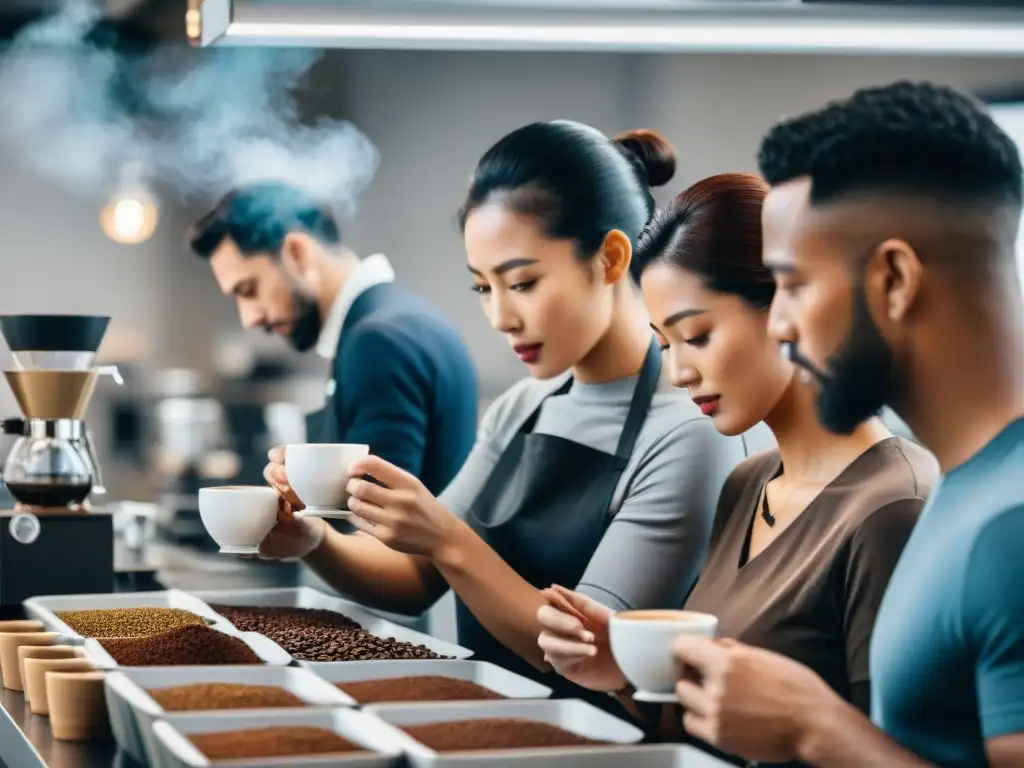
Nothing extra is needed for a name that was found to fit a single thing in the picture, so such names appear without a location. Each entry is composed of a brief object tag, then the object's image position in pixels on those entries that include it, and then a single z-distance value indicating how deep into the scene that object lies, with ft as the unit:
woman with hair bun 7.25
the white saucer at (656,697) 5.39
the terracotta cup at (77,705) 6.52
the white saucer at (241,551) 7.38
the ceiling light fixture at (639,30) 6.00
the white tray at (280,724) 5.52
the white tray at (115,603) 8.05
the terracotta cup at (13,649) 7.29
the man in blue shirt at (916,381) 5.35
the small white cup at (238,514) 7.31
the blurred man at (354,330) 9.97
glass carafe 9.40
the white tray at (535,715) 5.83
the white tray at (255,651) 6.73
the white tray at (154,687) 6.01
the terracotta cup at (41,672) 6.79
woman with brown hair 6.03
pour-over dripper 9.53
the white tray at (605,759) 5.44
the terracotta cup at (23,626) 7.65
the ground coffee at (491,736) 5.73
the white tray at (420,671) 6.52
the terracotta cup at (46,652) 7.00
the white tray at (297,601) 7.75
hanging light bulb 15.72
